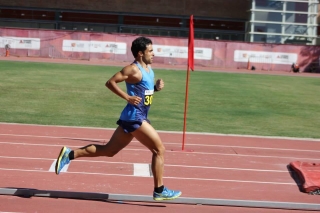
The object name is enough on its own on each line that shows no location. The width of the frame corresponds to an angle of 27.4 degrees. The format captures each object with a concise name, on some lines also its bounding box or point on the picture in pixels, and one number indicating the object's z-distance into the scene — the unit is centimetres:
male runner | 802
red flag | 1226
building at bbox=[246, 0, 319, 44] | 5812
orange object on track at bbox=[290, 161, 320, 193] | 941
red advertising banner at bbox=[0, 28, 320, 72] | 4575
